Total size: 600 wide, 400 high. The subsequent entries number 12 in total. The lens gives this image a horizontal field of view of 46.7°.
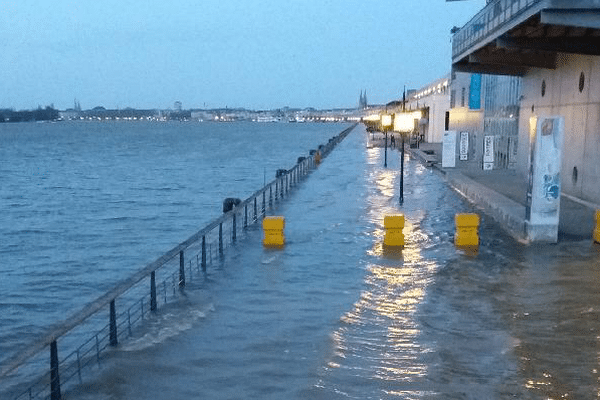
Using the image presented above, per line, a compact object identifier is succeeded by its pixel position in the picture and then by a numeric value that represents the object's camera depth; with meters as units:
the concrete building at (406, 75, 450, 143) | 67.97
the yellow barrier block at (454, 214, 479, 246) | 14.64
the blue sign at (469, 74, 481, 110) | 39.76
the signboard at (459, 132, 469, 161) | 38.53
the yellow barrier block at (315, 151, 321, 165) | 44.29
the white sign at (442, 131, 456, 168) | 34.56
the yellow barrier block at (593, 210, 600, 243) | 14.44
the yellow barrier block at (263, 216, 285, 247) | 14.88
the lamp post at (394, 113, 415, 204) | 24.62
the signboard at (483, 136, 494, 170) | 31.38
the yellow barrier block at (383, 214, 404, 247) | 14.72
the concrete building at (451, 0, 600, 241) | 15.46
